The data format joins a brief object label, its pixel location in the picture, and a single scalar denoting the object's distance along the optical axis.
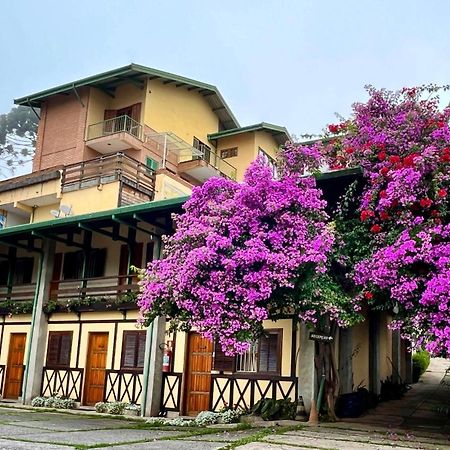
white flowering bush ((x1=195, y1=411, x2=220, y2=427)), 13.02
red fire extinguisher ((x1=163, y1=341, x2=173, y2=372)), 15.41
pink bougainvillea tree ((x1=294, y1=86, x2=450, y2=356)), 10.07
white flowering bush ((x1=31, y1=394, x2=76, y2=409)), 16.72
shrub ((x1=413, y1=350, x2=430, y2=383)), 23.26
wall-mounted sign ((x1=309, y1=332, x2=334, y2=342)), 12.12
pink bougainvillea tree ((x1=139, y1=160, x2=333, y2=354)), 10.69
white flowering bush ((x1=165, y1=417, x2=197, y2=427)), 12.73
